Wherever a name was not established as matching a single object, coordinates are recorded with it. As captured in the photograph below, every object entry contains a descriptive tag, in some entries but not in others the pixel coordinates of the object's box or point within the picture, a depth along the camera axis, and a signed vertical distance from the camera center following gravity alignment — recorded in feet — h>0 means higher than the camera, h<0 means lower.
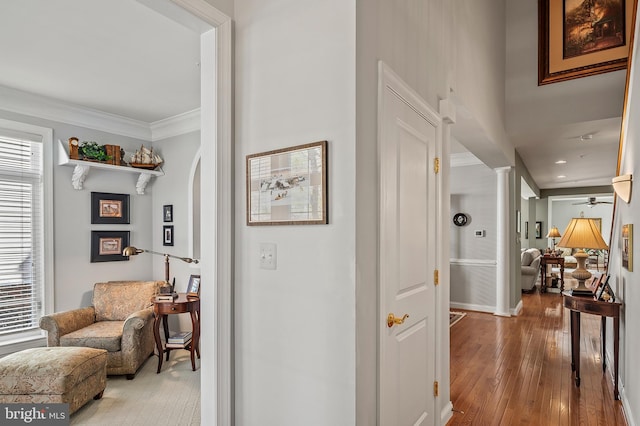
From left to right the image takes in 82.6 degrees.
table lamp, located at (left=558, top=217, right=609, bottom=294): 10.96 -0.90
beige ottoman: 8.35 -3.85
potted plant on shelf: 13.28 +2.28
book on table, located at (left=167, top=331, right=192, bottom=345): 11.96 -4.16
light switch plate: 5.50 -0.66
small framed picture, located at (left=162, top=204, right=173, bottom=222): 15.14 +0.02
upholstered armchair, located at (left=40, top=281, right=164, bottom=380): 10.96 -3.66
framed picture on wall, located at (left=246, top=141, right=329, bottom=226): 5.03 +0.39
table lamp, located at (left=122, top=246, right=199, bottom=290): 11.85 -1.35
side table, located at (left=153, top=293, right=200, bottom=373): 11.40 -3.12
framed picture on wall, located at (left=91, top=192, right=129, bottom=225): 14.02 +0.19
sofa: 25.17 -4.10
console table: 9.46 -2.97
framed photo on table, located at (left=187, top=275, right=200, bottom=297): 12.62 -2.62
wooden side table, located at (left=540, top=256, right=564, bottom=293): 26.56 -3.86
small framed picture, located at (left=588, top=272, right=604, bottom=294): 11.14 -2.43
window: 12.09 -0.58
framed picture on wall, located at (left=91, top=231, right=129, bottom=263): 13.98 -1.28
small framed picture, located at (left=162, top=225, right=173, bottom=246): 15.12 -0.94
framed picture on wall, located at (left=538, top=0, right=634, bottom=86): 14.58 +7.32
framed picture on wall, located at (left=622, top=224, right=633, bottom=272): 7.81 -0.79
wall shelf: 12.92 +1.72
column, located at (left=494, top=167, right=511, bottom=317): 18.60 -1.72
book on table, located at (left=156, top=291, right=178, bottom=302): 11.63 -2.72
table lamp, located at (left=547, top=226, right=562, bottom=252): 31.67 -1.98
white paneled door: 5.49 -0.70
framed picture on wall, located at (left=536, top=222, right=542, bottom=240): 40.16 -1.94
